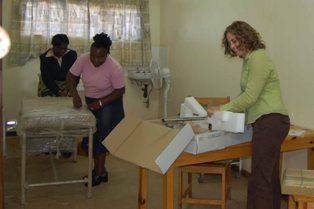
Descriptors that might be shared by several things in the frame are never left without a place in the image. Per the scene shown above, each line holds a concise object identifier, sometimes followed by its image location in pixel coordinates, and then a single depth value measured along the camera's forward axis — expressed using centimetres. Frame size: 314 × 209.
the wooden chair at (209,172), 287
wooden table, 221
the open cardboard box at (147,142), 206
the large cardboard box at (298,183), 214
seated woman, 436
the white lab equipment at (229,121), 226
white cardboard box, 221
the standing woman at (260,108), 229
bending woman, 344
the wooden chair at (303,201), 212
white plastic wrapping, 299
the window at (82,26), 543
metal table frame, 306
